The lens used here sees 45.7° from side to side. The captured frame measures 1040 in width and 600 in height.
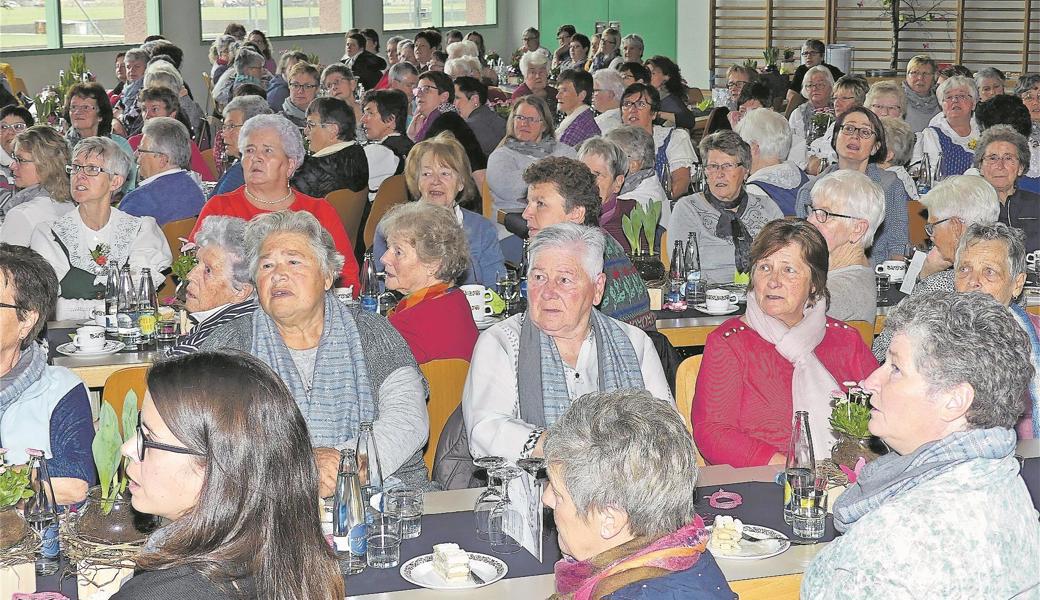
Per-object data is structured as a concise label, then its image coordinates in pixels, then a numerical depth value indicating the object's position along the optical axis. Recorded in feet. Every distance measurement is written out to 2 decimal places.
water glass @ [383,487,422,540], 9.74
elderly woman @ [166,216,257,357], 13.97
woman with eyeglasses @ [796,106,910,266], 21.91
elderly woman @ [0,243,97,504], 11.13
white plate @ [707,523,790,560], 9.35
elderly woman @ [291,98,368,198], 24.14
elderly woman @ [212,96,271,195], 26.89
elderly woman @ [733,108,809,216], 23.00
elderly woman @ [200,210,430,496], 12.14
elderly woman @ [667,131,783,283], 20.18
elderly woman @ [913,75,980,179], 29.22
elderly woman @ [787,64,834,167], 33.96
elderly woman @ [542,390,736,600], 7.20
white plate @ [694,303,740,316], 18.02
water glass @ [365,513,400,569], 9.26
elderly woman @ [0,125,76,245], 19.52
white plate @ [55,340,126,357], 15.57
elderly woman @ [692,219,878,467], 12.76
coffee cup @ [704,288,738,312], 18.11
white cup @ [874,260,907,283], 19.81
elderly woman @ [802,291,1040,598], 7.00
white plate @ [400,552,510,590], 8.92
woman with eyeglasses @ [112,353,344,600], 6.42
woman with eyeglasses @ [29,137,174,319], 17.99
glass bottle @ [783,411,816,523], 10.01
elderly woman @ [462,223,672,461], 12.30
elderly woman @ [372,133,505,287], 20.39
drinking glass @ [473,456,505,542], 9.72
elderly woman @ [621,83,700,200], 28.76
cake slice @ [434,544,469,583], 9.00
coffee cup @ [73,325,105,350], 15.57
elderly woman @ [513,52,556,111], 42.27
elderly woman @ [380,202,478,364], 14.06
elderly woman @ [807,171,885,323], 16.66
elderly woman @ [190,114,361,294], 19.61
